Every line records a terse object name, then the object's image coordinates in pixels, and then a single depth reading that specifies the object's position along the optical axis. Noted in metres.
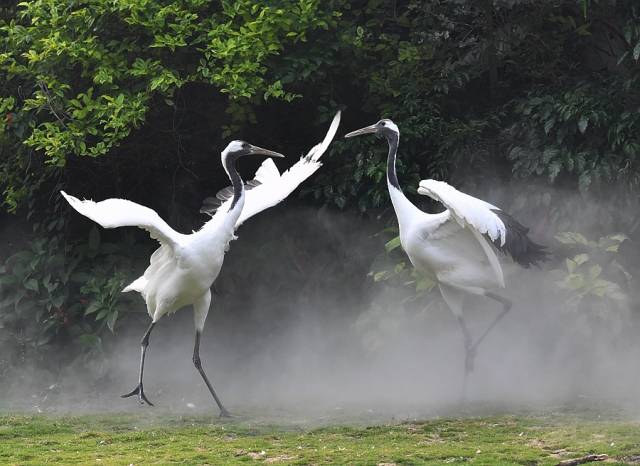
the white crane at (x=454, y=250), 18.05
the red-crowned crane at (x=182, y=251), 17.20
